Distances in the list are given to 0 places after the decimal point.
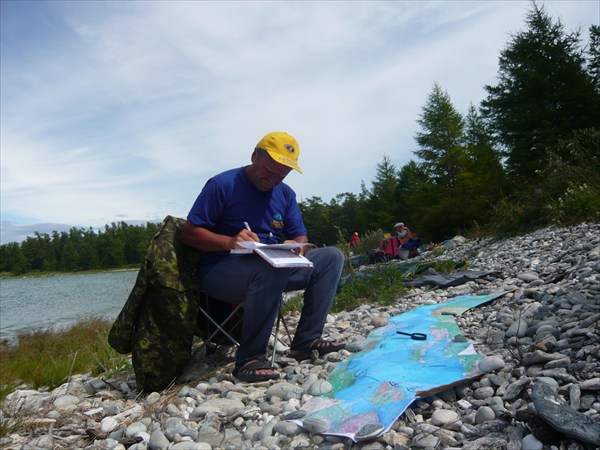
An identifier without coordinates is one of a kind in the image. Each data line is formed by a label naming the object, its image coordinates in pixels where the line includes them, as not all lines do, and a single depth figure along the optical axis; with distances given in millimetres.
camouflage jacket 2828
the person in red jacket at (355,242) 17062
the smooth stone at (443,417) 1918
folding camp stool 3078
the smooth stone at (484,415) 1854
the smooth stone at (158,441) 2041
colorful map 1971
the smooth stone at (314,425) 1947
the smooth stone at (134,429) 2191
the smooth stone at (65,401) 2764
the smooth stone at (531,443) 1569
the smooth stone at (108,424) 2305
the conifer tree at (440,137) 26500
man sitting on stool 2838
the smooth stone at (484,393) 2081
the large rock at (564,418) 1508
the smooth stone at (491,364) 2297
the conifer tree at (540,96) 16219
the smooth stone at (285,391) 2498
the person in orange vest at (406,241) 13391
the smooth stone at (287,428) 2010
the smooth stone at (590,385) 1786
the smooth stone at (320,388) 2473
